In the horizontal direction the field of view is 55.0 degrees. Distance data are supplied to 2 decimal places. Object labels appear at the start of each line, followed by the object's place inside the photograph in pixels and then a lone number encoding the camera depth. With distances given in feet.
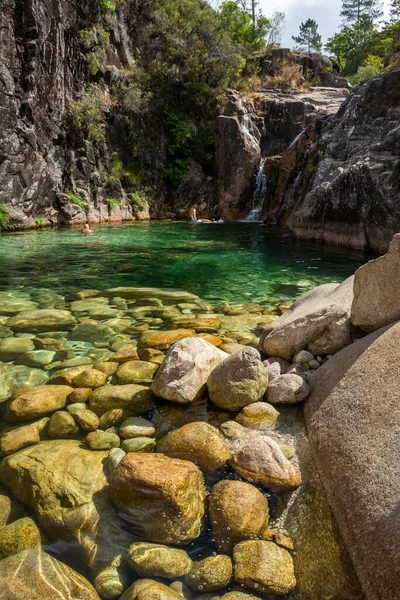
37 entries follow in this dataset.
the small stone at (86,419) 8.78
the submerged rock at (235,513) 5.86
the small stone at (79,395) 9.89
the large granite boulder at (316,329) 11.04
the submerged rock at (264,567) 5.08
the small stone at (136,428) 8.50
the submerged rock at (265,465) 6.88
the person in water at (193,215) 67.88
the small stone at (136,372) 11.03
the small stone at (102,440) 8.07
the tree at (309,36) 169.07
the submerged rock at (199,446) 7.48
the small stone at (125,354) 12.49
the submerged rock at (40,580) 4.96
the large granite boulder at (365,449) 4.86
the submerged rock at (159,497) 5.99
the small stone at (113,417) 8.98
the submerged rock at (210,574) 5.15
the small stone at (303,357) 11.05
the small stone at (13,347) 12.47
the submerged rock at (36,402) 9.06
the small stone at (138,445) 8.06
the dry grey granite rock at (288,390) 9.37
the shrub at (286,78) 93.20
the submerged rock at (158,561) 5.35
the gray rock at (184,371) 9.72
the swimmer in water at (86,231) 45.96
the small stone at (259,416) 8.81
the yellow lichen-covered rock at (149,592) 4.83
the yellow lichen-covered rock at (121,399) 9.55
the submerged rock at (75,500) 5.62
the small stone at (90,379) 10.69
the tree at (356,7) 162.50
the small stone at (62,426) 8.49
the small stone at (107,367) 11.56
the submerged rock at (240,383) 9.41
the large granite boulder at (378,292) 9.09
